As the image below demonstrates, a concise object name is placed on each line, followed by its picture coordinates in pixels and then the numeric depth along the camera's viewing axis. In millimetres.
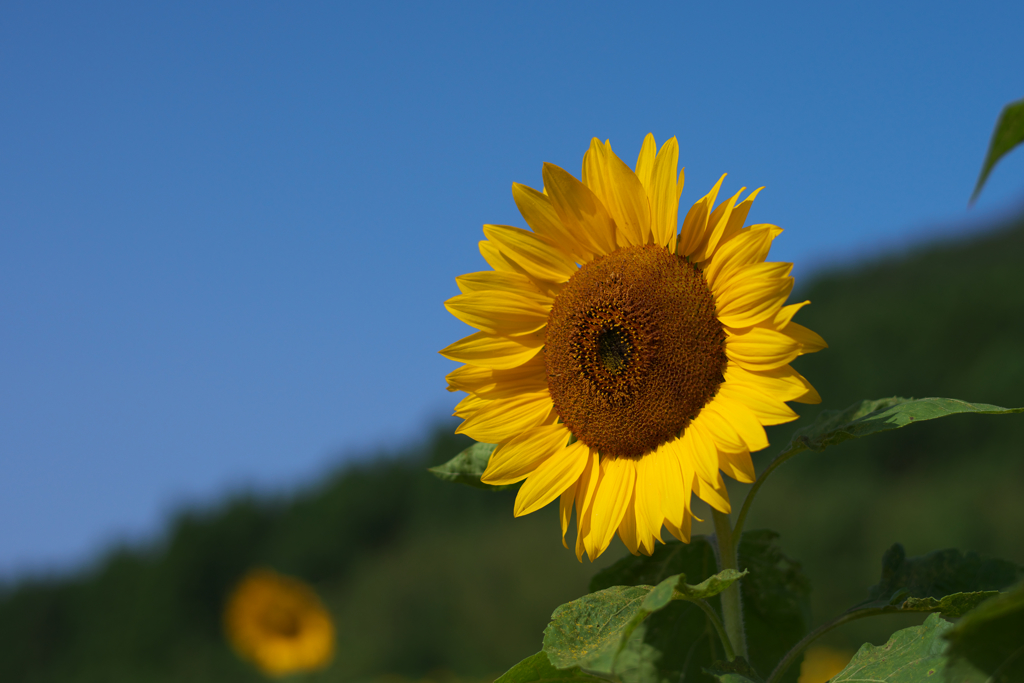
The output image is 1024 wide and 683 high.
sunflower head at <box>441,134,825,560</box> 1684
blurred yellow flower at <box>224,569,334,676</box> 10328
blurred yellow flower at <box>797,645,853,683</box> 9156
